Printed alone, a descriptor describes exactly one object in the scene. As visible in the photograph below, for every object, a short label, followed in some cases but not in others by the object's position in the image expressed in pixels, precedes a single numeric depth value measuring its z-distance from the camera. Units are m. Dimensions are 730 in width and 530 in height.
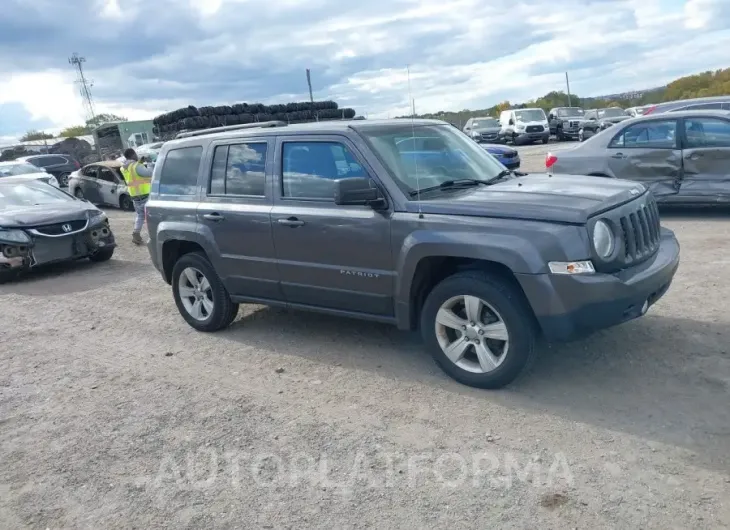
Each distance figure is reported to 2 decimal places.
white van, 30.53
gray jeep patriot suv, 4.09
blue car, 14.97
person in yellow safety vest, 11.73
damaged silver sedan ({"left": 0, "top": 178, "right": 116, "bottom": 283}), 9.52
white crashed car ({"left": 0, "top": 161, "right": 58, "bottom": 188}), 20.07
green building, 38.37
